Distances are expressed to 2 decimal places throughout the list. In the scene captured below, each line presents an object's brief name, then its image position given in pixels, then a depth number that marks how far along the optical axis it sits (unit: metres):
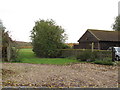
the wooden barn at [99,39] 28.62
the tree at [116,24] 49.41
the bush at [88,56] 17.12
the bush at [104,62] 13.81
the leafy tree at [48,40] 25.30
